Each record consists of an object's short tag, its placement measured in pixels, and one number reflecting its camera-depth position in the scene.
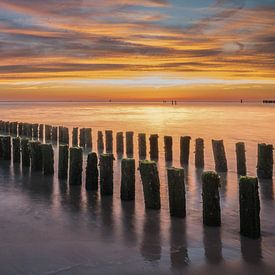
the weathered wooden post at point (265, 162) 13.33
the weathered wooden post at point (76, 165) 11.42
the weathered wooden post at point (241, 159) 14.41
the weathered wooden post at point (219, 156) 14.74
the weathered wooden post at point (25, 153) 14.18
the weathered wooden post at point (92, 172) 10.91
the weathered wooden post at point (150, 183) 9.05
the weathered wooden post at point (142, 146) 17.94
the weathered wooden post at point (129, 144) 18.83
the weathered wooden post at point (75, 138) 21.55
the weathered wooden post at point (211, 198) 7.98
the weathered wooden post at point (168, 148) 17.02
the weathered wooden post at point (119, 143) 19.25
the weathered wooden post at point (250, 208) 7.40
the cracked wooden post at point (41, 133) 24.05
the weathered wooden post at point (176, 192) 8.42
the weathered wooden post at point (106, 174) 10.19
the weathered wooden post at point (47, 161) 12.84
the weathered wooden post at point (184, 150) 16.27
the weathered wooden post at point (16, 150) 14.73
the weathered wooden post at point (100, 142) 20.49
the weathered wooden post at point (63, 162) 12.04
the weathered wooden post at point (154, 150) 17.73
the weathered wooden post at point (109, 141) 19.88
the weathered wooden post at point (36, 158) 13.37
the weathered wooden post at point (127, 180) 9.61
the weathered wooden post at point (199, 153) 15.73
